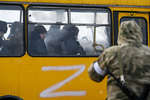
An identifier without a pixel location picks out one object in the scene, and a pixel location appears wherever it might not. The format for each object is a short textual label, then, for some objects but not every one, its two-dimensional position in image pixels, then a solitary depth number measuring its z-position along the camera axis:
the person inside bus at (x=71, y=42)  13.56
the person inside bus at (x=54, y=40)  13.42
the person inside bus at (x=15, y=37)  13.12
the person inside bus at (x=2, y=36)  13.00
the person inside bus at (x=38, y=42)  13.22
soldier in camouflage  7.33
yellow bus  12.92
